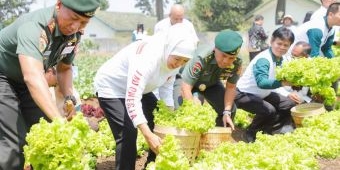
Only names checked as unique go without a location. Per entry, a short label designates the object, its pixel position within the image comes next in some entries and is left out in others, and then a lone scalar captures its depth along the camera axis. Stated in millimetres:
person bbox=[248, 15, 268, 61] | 12914
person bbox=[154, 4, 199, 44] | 8859
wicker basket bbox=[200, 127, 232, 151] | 4965
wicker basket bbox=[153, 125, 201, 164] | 4395
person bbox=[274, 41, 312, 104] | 6996
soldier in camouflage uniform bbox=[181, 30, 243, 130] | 5199
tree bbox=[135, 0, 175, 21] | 109494
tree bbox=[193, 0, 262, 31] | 50688
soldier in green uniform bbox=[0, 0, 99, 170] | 3170
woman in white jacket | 3869
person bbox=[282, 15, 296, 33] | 14766
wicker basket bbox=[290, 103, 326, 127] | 6355
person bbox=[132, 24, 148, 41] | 16530
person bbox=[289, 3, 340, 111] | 7285
